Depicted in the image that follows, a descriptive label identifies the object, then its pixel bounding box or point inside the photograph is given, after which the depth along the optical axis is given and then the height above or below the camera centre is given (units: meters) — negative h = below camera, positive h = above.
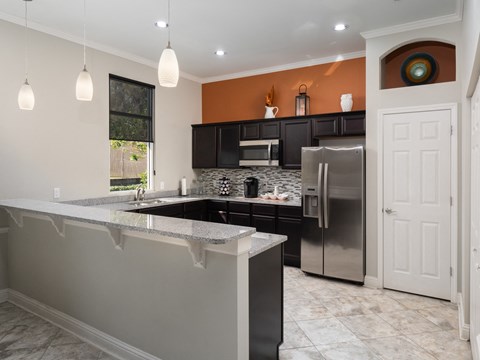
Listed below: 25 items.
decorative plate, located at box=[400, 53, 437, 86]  3.83 +1.30
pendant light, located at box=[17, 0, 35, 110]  2.78 +0.69
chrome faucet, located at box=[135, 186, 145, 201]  4.77 -0.21
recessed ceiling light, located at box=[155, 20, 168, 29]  3.64 +1.74
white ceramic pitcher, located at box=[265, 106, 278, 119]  5.23 +1.09
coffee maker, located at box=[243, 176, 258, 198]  5.42 -0.12
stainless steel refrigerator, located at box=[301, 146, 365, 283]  3.97 -0.40
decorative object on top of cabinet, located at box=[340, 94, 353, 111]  4.46 +1.05
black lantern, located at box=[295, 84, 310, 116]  4.89 +1.12
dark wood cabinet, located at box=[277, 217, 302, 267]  4.63 -0.80
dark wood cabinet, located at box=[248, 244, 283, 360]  2.12 -0.85
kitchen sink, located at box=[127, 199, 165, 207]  4.42 -0.32
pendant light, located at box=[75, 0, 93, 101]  2.43 +0.69
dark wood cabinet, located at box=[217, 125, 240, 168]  5.45 +0.57
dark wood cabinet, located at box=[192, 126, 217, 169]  5.69 +0.57
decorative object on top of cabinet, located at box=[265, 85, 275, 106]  5.29 +1.32
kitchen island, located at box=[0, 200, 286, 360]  1.95 -0.73
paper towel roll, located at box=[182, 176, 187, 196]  5.55 -0.14
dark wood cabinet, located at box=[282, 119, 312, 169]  4.76 +0.59
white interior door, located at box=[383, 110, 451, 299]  3.55 -0.25
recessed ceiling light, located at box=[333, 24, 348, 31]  3.73 +1.75
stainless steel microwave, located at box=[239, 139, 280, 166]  5.01 +0.42
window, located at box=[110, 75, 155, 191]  4.62 +0.68
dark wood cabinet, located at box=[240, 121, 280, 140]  5.07 +0.78
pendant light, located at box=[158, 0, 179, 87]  2.08 +0.71
